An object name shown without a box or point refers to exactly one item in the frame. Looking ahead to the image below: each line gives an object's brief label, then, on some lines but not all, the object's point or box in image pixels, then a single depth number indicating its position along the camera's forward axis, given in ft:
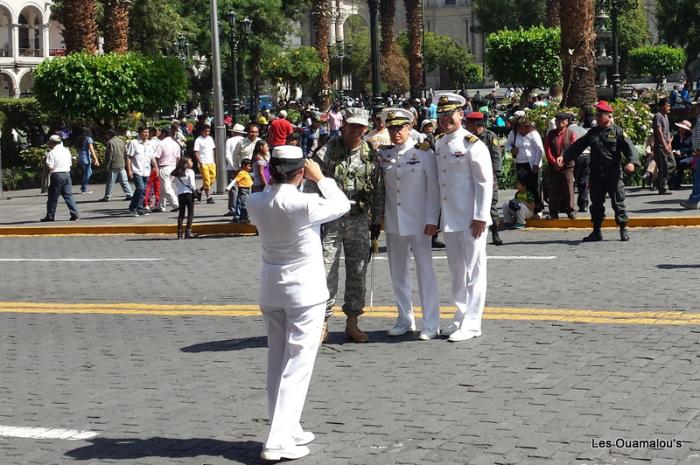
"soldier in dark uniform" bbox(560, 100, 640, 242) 51.98
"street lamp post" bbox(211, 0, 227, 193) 84.48
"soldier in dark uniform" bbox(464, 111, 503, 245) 50.56
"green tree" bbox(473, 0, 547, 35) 293.84
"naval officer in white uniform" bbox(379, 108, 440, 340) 32.96
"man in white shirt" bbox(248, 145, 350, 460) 22.98
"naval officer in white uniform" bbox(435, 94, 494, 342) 32.63
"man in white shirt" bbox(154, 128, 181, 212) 78.54
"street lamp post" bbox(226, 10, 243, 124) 115.65
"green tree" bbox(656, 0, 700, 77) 253.85
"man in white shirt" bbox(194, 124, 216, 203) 81.46
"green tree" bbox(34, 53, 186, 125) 106.52
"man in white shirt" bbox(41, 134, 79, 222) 75.72
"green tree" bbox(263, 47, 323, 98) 223.71
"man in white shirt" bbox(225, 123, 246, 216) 68.66
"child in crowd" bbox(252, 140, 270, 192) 59.62
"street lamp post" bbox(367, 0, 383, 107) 87.04
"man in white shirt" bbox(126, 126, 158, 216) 78.02
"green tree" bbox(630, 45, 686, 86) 260.83
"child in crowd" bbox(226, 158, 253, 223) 66.39
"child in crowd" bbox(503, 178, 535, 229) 60.95
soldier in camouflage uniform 32.12
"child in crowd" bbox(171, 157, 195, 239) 64.75
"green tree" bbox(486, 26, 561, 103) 143.64
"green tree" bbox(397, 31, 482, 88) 304.50
